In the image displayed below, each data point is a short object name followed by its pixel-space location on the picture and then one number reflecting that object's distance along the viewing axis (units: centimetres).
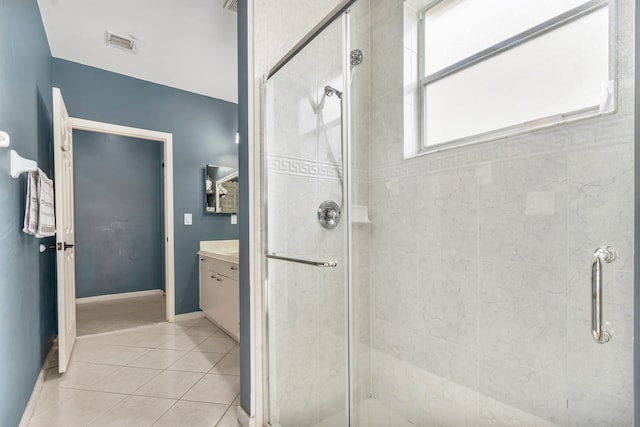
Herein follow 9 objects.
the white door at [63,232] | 226
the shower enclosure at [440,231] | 112
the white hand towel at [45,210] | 188
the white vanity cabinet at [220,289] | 288
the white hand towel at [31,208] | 178
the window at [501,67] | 117
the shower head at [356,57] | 154
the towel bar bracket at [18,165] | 153
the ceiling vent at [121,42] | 270
